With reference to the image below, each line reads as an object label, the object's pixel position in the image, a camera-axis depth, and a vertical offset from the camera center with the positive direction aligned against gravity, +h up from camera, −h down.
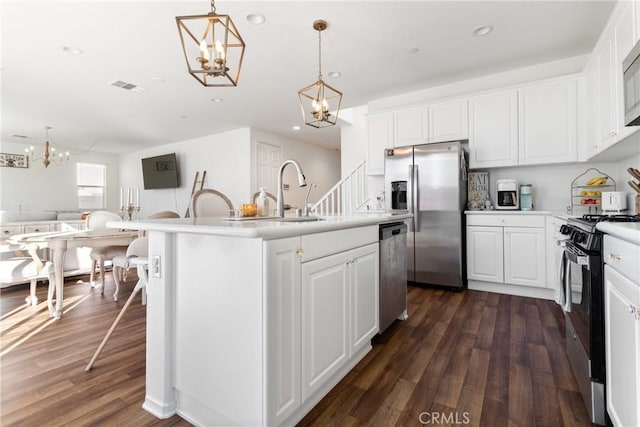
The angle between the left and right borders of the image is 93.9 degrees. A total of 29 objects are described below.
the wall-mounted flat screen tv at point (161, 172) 7.59 +1.11
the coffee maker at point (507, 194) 3.61 +0.22
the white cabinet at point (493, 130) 3.57 +1.02
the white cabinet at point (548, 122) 3.28 +1.02
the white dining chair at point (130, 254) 2.21 -0.29
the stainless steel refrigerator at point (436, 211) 3.54 +0.02
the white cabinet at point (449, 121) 3.84 +1.20
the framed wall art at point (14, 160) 7.05 +1.32
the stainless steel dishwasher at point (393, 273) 2.21 -0.48
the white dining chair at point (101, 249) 3.47 -0.41
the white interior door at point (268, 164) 6.64 +1.16
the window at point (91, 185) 8.42 +0.84
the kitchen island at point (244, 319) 1.20 -0.48
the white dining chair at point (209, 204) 2.53 +0.09
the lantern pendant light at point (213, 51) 1.59 +1.73
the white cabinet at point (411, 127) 4.10 +1.21
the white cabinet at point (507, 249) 3.23 -0.42
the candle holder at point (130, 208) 2.83 +0.06
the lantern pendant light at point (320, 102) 2.73 +1.05
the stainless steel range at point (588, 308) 1.34 -0.48
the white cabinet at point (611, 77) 2.08 +1.13
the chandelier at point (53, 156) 7.29 +1.52
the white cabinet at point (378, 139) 4.38 +1.10
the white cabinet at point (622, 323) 0.98 -0.41
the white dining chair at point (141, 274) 1.70 -0.35
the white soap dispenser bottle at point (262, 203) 2.37 +0.09
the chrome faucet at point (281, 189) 1.94 +0.17
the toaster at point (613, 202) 2.70 +0.09
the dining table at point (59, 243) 2.79 -0.27
